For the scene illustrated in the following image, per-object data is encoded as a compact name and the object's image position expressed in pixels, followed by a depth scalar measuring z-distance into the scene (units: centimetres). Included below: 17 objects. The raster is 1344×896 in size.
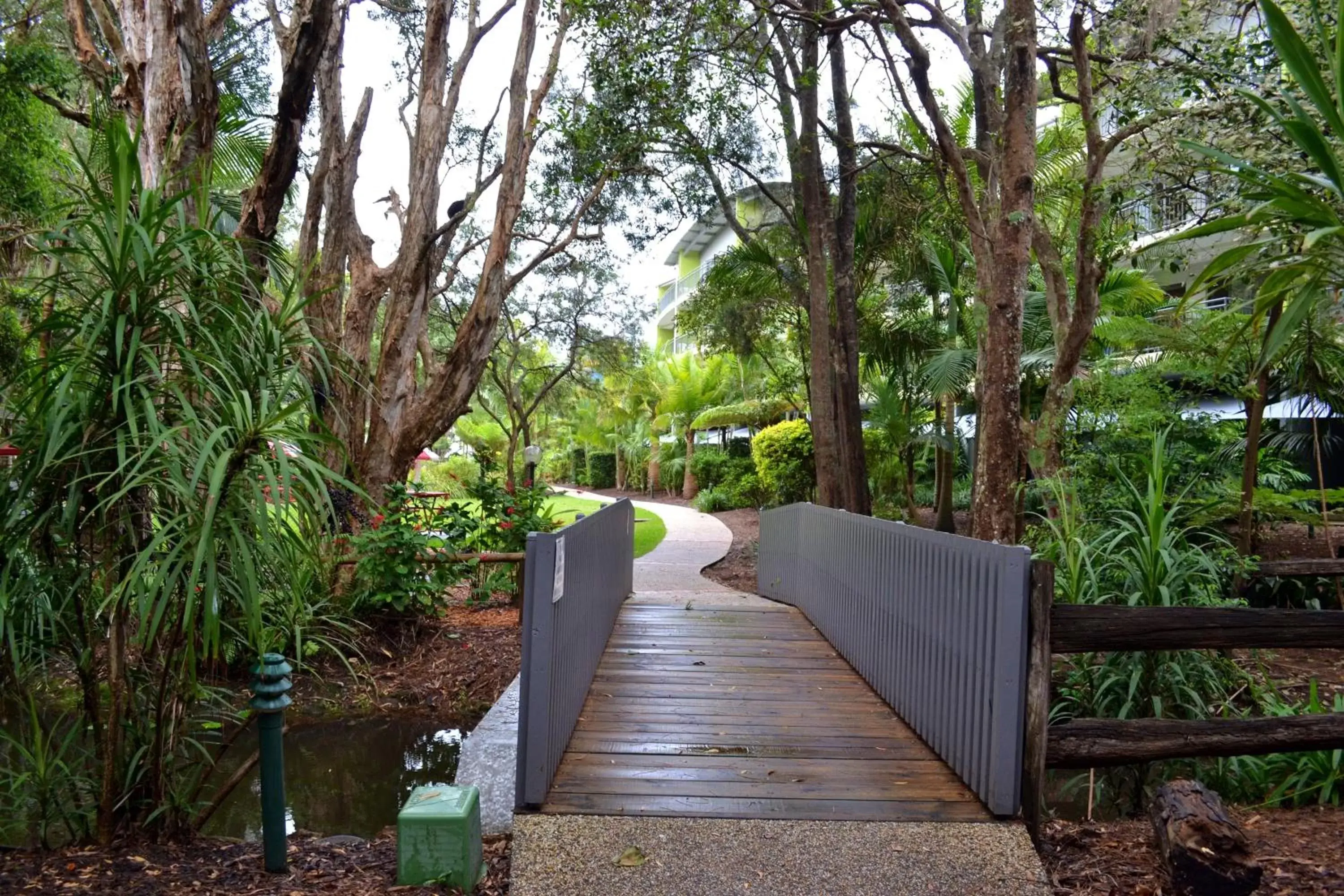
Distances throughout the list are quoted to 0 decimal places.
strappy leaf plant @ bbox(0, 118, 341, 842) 300
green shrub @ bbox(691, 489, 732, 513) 2784
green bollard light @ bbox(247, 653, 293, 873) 341
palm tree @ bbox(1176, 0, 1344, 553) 320
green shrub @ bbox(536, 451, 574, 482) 5059
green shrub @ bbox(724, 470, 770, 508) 2602
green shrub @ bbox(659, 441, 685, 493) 3625
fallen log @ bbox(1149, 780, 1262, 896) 309
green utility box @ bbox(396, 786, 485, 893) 326
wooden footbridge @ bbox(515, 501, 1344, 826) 375
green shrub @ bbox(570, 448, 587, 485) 4866
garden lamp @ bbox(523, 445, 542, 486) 1504
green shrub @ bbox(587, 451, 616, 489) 4559
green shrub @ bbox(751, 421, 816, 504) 2034
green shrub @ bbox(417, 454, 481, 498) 2516
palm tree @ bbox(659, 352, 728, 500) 3159
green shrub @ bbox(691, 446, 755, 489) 2883
